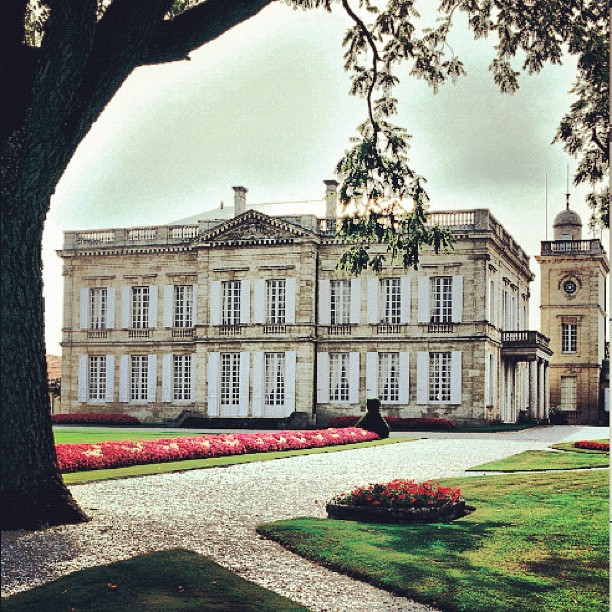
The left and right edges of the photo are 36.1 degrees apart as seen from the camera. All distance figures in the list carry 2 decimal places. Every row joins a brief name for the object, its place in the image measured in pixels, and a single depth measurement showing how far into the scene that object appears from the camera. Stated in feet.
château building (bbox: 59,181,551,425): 102.37
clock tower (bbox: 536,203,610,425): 139.64
